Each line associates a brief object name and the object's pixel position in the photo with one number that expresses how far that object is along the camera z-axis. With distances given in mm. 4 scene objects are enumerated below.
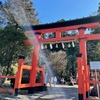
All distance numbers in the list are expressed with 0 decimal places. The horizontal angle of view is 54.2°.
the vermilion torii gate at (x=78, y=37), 3915
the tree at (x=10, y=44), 5592
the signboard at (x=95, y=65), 4039
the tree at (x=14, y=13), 7318
